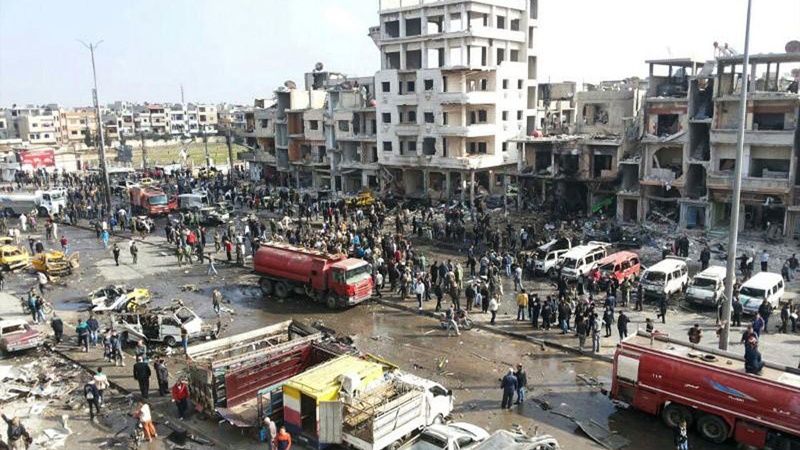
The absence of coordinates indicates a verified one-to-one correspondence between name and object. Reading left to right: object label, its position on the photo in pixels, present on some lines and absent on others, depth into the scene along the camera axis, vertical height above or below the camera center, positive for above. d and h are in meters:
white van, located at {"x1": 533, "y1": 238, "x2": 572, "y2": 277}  31.47 -6.69
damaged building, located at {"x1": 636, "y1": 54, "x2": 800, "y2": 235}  35.97 -1.79
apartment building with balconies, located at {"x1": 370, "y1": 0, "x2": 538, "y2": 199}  51.19 +2.45
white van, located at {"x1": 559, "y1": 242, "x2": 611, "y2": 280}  29.66 -6.49
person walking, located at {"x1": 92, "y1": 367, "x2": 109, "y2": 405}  17.94 -7.10
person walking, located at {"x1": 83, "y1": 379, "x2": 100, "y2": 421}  17.84 -7.41
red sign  82.66 -3.49
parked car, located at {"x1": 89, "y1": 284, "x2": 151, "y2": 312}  26.44 -7.04
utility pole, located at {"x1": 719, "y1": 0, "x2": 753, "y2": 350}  17.19 -2.70
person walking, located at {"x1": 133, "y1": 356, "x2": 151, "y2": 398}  18.73 -7.10
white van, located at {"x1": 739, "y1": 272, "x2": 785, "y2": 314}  24.88 -6.78
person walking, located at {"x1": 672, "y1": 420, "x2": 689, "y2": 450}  14.38 -7.08
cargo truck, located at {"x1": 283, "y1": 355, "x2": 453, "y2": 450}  14.88 -6.59
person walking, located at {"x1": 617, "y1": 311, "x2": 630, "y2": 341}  21.64 -6.82
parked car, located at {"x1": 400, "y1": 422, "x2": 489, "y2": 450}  14.23 -7.02
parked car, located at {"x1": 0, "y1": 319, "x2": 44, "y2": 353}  22.55 -7.20
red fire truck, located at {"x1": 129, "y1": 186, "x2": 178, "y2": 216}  50.17 -5.73
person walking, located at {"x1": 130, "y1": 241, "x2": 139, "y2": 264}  36.16 -6.87
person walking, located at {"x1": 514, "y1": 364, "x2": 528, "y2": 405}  17.86 -7.23
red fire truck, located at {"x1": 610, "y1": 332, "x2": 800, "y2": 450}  14.66 -6.55
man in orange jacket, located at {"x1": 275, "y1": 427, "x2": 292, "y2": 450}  14.55 -7.06
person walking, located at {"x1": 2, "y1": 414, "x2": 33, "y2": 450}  15.82 -7.40
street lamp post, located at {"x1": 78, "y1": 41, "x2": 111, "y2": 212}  48.00 -1.52
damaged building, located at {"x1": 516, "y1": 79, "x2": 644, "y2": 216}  43.75 -2.43
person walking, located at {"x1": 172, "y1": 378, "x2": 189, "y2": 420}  17.58 -7.26
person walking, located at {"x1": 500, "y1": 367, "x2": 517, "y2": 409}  17.66 -7.22
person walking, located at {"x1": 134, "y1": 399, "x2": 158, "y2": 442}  16.39 -7.42
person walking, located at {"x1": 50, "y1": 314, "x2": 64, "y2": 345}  23.59 -7.18
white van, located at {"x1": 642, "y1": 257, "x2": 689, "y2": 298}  26.94 -6.73
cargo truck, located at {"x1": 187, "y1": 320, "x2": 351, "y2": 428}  16.94 -6.70
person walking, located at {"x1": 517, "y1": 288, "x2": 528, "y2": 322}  25.00 -7.05
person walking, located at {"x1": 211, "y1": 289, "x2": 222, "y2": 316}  26.64 -7.09
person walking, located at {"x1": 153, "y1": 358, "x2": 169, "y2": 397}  18.92 -7.23
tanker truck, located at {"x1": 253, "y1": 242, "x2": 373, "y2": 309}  27.08 -6.42
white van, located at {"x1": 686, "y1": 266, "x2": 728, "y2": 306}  25.94 -6.84
